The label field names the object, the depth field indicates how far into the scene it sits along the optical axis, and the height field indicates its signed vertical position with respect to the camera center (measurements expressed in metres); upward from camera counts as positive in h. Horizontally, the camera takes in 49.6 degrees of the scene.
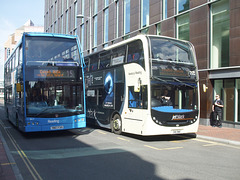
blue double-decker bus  10.27 +0.15
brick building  13.93 +3.60
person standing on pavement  14.09 -1.22
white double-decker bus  9.42 -0.01
